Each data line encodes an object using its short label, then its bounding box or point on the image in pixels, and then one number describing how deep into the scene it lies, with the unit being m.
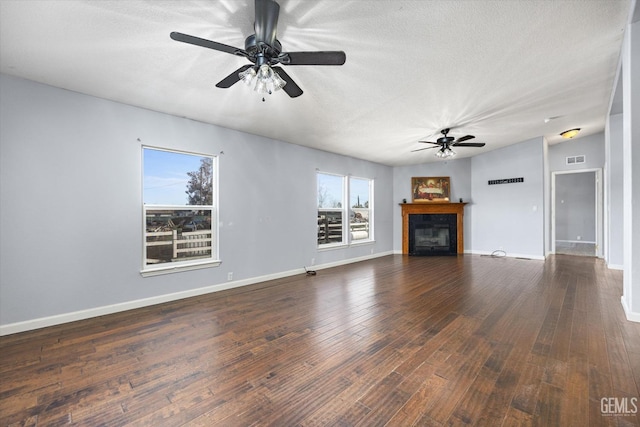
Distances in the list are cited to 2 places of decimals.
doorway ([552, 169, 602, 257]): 9.45
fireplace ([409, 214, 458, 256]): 7.86
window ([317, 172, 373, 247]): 6.32
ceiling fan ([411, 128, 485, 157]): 5.17
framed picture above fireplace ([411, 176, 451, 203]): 8.05
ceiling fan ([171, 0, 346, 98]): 1.89
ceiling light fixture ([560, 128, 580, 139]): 6.11
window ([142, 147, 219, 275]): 3.78
